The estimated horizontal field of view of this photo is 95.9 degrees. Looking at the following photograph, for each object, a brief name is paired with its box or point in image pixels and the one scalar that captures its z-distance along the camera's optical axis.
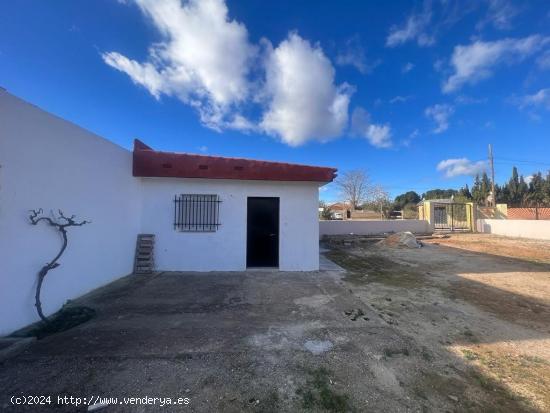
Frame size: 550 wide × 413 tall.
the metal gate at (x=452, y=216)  20.41
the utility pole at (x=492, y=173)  23.52
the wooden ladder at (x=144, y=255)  6.45
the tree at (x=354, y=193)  40.34
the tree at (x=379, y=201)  36.01
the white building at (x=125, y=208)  3.37
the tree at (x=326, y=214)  23.31
